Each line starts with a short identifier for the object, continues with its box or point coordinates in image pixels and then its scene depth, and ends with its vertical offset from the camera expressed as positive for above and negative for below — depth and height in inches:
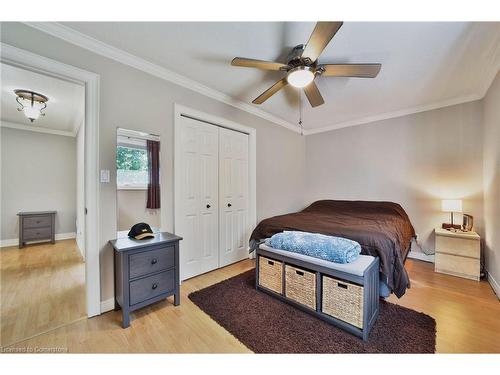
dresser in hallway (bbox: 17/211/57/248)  152.0 -29.7
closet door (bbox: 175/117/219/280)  96.5 -5.1
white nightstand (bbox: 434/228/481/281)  98.0 -34.2
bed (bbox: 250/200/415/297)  70.8 -18.5
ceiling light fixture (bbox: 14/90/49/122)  108.6 +48.6
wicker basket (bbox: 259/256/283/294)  78.9 -35.3
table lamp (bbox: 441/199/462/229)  106.0 -10.9
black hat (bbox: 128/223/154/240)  74.3 -16.5
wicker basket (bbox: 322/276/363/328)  58.9 -35.0
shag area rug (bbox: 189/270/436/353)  55.1 -43.9
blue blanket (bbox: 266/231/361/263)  65.0 -20.8
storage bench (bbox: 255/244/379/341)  59.0 -33.5
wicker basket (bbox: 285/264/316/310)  69.3 -35.4
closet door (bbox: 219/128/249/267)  114.3 -5.4
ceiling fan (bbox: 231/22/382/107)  63.7 +41.1
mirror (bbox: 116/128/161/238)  77.0 +3.1
